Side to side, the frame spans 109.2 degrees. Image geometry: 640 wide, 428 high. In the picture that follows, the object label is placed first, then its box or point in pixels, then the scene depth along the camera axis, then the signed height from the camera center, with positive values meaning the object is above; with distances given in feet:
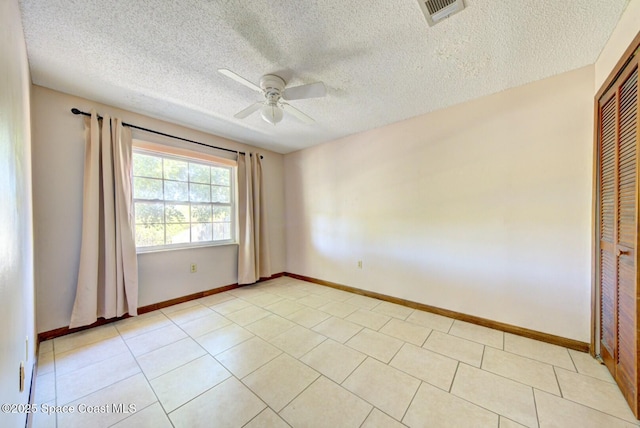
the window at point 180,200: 9.02 +0.54
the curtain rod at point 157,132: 7.37 +3.20
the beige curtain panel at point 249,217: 11.74 -0.32
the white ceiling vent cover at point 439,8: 4.11 +3.74
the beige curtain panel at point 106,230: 7.29 -0.60
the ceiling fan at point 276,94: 5.83 +3.10
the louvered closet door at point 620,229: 4.25 -0.47
